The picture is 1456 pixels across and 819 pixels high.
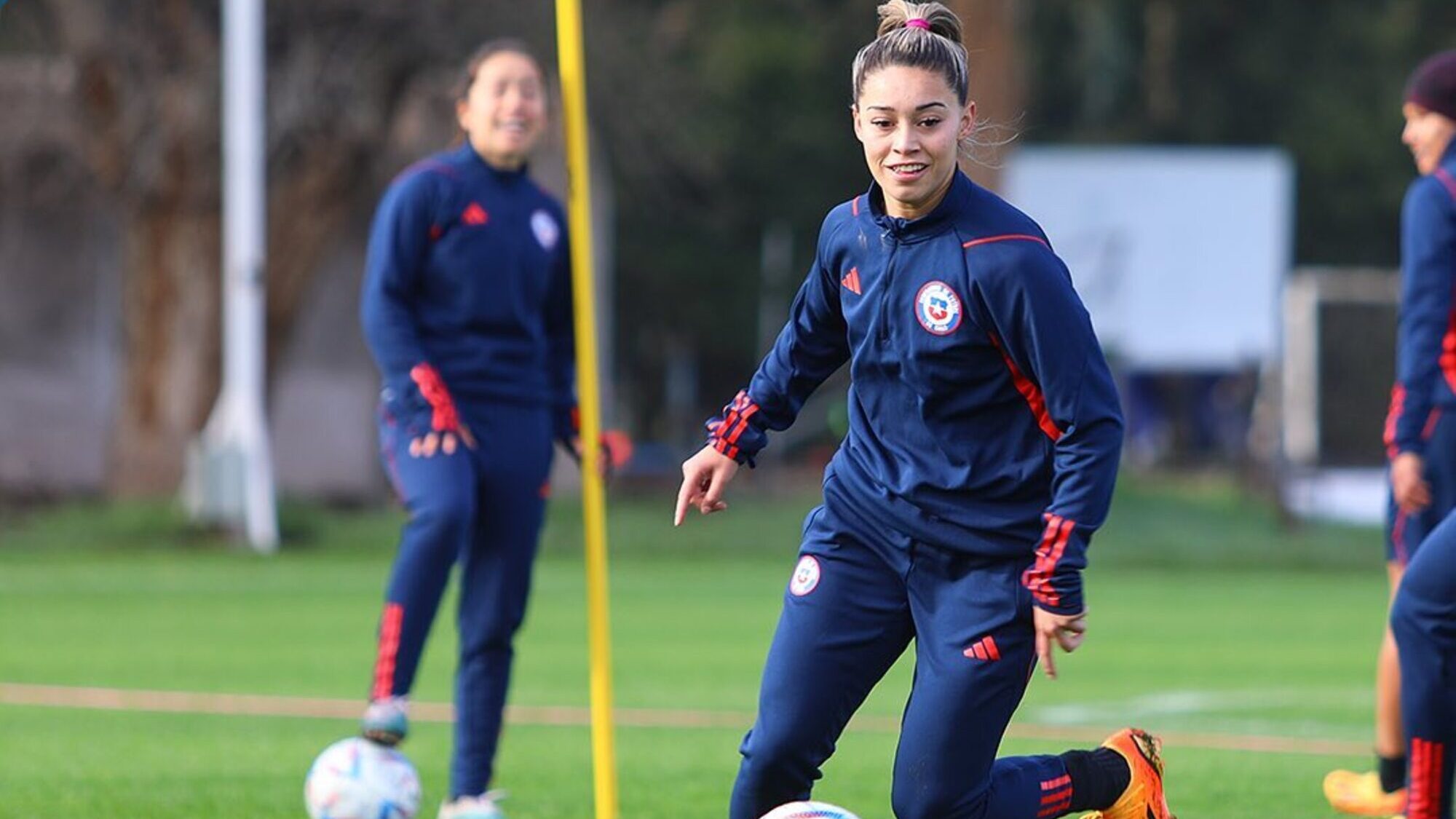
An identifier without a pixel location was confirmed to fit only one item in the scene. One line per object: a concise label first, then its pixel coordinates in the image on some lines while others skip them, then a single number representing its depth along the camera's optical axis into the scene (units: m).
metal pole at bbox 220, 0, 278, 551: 41.31
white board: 64.94
